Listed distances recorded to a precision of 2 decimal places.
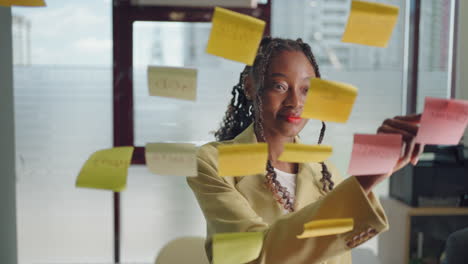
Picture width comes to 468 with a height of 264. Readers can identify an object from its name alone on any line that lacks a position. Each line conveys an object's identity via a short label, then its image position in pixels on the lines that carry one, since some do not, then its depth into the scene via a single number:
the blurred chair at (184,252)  1.02
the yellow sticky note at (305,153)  0.68
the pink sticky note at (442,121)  0.67
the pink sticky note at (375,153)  0.67
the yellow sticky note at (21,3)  0.67
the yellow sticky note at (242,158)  0.66
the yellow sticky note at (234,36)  0.64
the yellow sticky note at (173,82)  0.65
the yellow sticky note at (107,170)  0.67
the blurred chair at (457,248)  1.39
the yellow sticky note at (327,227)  0.70
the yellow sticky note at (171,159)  0.68
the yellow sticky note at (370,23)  0.66
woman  0.71
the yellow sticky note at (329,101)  0.66
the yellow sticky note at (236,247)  0.70
